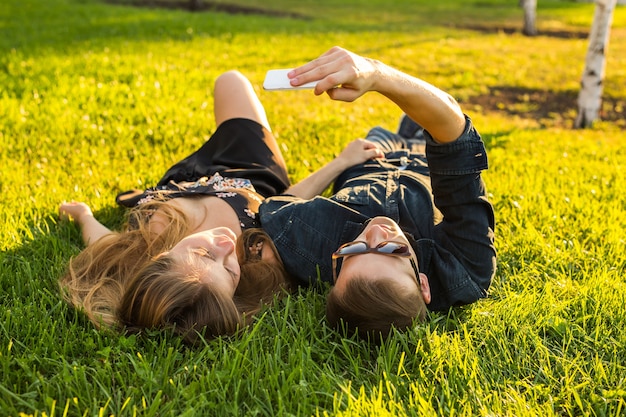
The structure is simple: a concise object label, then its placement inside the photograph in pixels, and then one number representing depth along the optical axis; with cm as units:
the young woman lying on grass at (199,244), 301
